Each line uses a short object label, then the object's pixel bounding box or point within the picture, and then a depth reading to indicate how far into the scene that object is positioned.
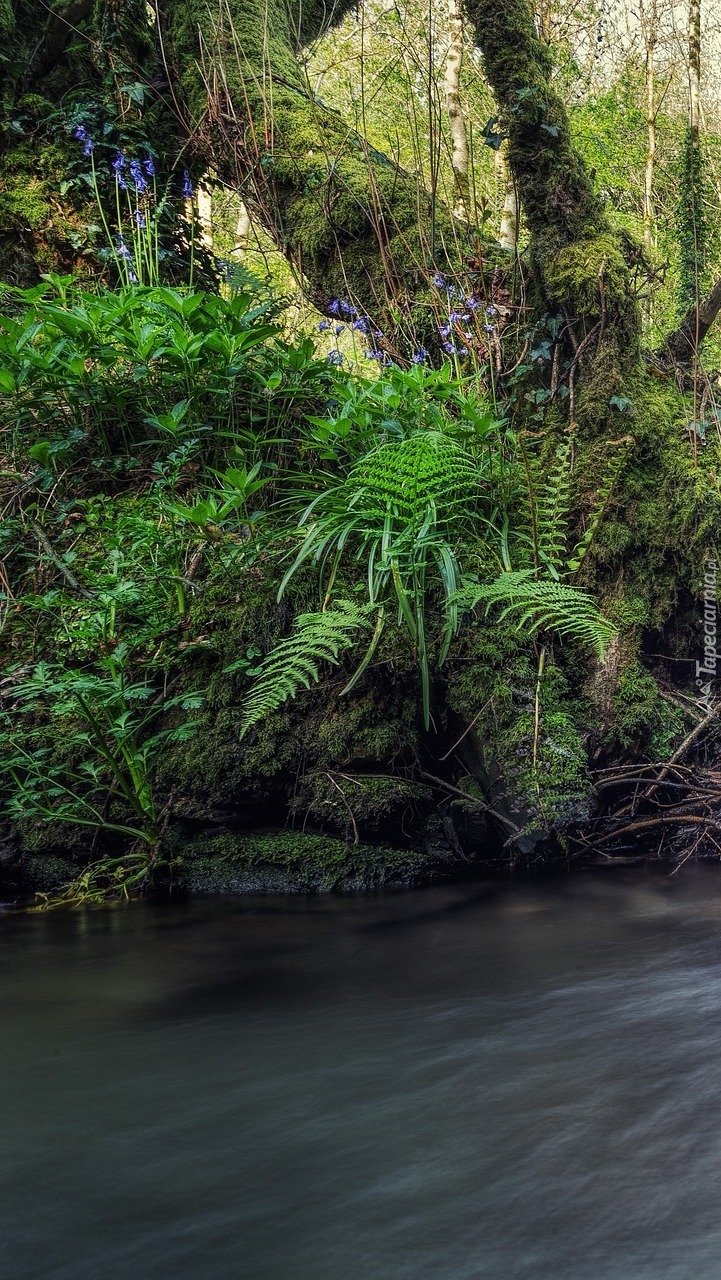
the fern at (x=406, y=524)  2.76
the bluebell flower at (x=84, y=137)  4.59
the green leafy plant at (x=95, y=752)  2.62
